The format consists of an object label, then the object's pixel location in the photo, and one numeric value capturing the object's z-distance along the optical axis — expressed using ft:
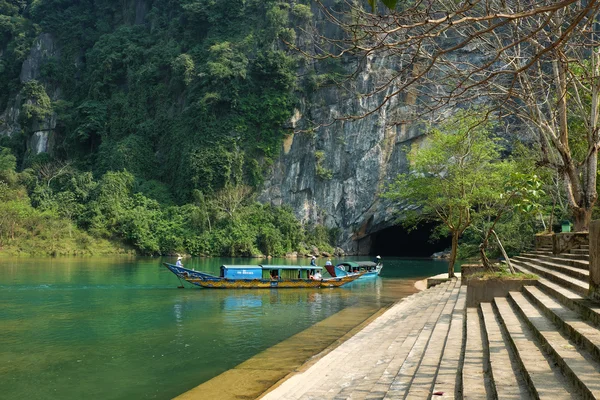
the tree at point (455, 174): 65.05
